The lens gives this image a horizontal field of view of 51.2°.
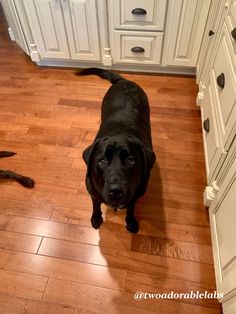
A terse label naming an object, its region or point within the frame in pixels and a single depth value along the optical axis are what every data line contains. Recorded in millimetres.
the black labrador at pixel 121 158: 984
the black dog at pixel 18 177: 1542
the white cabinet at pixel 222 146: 999
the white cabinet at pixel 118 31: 1879
